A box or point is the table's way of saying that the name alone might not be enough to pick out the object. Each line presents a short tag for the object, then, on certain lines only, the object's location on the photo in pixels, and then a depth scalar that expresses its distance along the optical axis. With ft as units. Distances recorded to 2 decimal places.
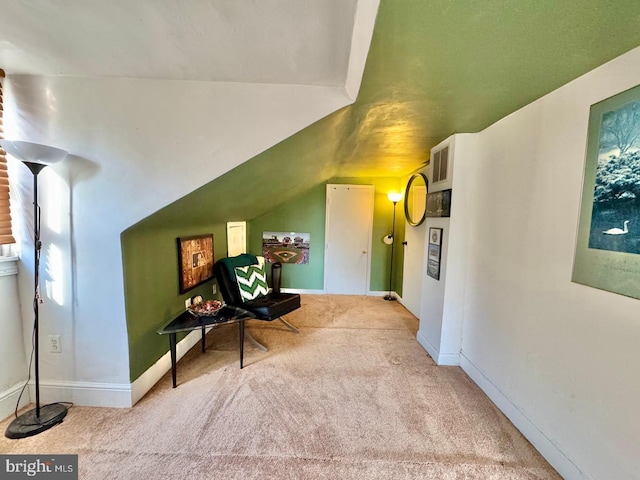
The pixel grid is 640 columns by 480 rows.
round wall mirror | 11.00
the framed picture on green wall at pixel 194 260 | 7.81
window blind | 5.26
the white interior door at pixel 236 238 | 11.57
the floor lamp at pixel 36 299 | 4.40
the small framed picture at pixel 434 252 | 8.06
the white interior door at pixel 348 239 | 14.33
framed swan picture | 3.51
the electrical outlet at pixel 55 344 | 5.74
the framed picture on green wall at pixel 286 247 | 14.60
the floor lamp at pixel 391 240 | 14.07
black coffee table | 6.38
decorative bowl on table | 7.03
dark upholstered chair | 8.68
